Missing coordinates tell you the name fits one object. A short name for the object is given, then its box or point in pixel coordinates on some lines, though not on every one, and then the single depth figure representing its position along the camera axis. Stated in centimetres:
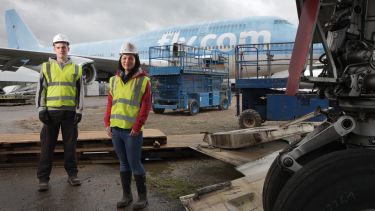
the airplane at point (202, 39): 1822
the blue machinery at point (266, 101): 862
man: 476
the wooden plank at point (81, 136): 593
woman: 392
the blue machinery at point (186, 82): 1402
